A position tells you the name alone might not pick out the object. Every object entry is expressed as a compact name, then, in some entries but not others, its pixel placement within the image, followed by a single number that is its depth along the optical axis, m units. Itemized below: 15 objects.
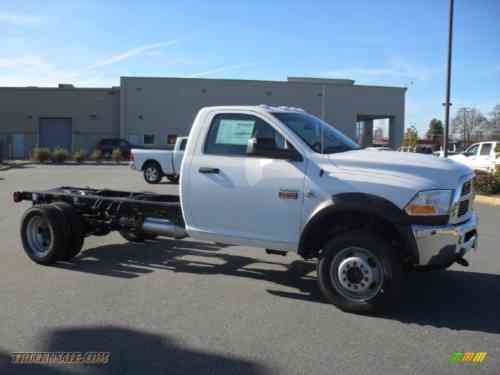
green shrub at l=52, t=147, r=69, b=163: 38.81
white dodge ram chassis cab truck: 5.22
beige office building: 47.53
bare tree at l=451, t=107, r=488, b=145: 81.38
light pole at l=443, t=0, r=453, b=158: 20.84
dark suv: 42.44
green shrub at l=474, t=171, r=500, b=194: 16.43
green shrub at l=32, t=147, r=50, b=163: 38.74
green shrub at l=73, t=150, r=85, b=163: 38.97
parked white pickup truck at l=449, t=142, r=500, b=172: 23.42
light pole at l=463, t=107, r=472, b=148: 81.89
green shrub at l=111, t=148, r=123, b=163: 39.31
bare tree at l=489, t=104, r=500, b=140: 72.26
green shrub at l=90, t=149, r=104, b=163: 40.78
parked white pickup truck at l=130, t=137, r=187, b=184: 20.91
